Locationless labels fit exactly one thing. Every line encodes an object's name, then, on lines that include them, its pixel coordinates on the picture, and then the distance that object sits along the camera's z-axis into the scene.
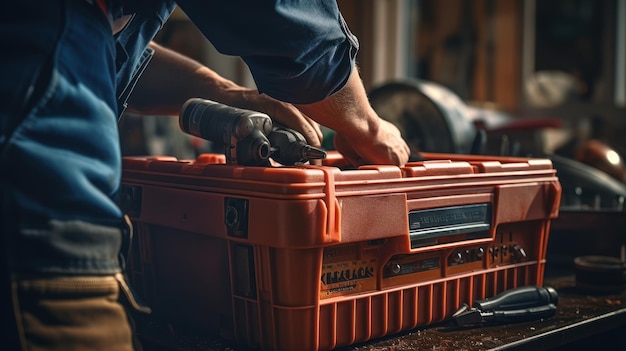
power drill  0.88
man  0.61
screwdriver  0.97
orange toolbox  0.80
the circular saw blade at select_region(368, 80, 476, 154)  1.65
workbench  0.89
